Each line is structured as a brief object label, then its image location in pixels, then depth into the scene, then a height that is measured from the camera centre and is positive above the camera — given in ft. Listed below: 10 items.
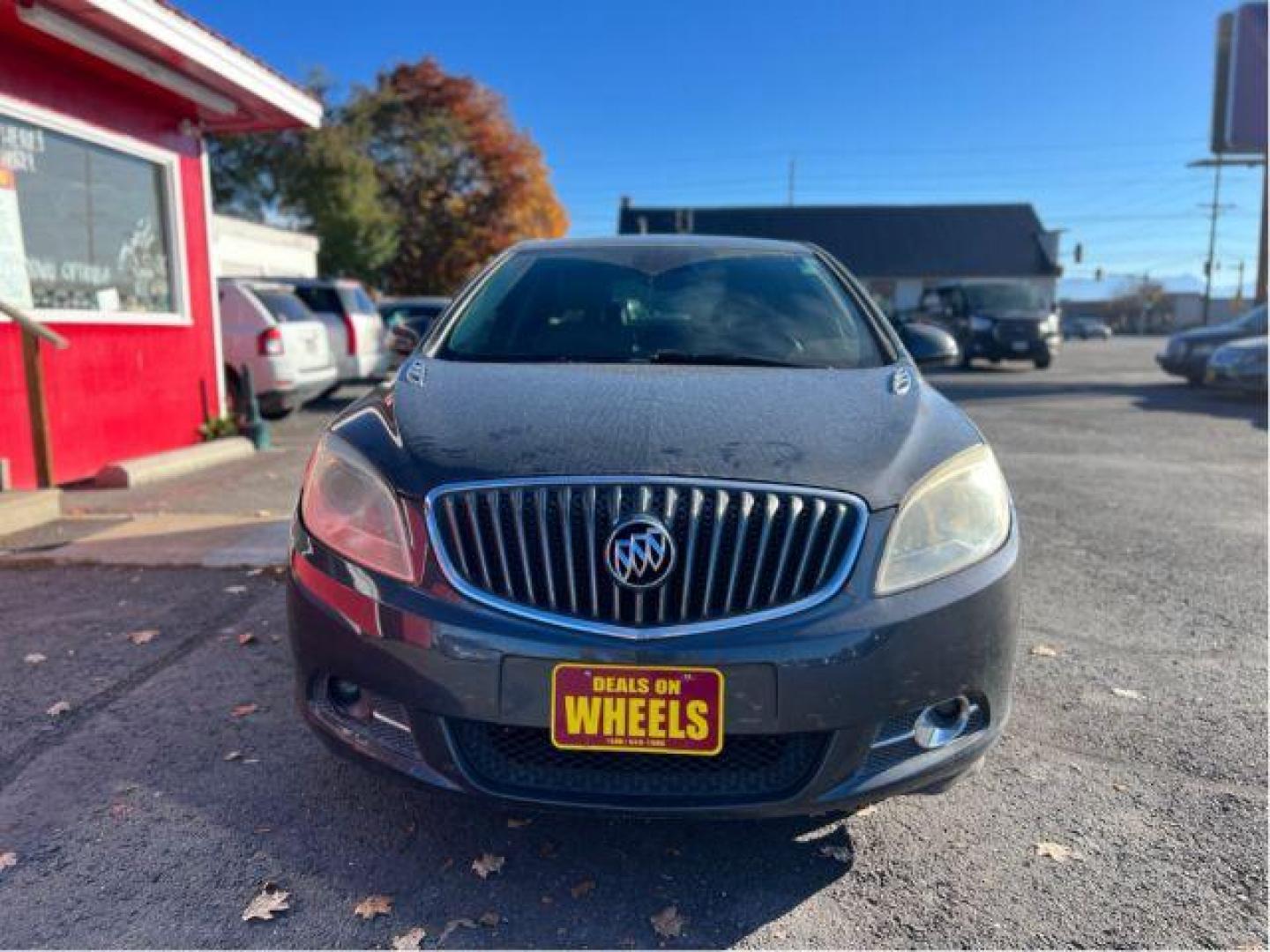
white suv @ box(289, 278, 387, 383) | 38.70 +1.34
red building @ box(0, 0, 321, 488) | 20.02 +3.71
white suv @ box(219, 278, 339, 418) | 30.99 +0.29
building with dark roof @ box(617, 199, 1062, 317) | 182.29 +21.06
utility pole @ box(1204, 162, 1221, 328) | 192.61 +23.19
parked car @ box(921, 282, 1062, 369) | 63.26 +1.26
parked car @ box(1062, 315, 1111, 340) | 183.01 +1.96
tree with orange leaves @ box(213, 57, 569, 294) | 92.68 +19.67
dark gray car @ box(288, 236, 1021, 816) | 6.17 -1.83
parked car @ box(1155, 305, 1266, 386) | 48.96 -0.27
